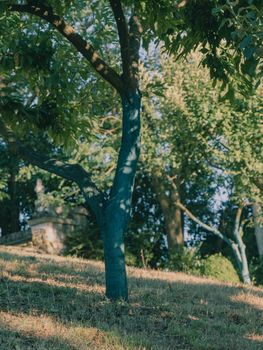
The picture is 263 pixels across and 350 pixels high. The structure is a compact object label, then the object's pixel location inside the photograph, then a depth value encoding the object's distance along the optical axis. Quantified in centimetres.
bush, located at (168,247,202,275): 1969
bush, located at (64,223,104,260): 2142
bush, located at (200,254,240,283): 1864
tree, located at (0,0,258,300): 830
